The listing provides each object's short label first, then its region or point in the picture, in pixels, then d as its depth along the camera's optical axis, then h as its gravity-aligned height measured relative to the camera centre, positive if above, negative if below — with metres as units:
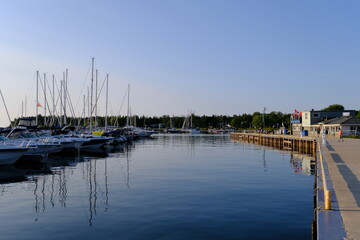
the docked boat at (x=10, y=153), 33.94 -2.54
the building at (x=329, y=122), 73.68 +1.37
